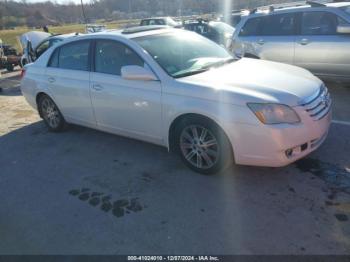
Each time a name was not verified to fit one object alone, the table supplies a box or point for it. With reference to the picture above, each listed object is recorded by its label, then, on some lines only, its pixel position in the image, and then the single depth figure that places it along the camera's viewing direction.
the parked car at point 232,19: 17.93
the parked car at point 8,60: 15.80
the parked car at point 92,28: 23.14
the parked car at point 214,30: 13.20
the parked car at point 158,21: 18.04
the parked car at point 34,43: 11.69
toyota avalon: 3.40
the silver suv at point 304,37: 6.42
